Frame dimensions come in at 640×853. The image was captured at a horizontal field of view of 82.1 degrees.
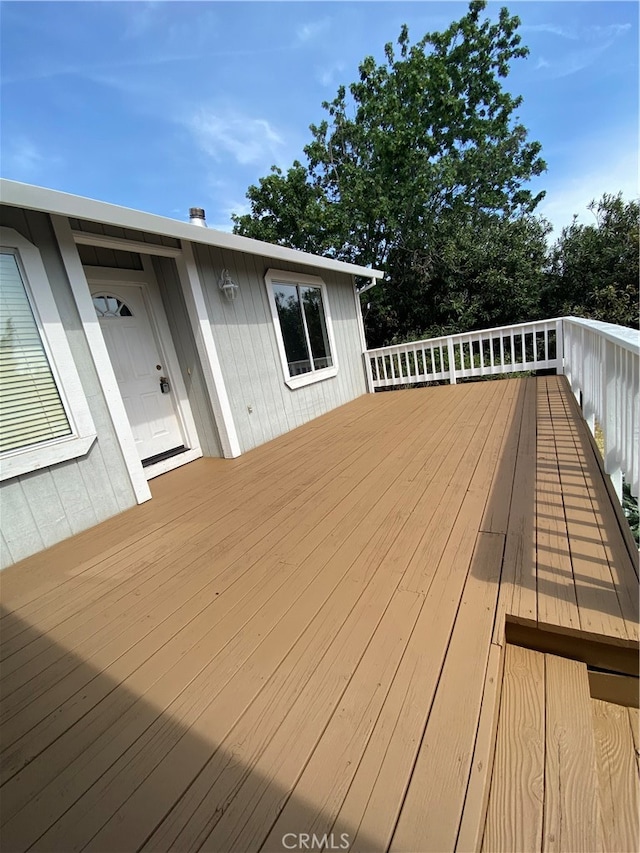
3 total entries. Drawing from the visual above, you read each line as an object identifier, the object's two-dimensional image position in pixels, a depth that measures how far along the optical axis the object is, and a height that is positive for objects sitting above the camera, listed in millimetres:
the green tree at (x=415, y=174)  10102 +4765
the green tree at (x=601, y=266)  8031 +604
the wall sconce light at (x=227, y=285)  4023 +749
